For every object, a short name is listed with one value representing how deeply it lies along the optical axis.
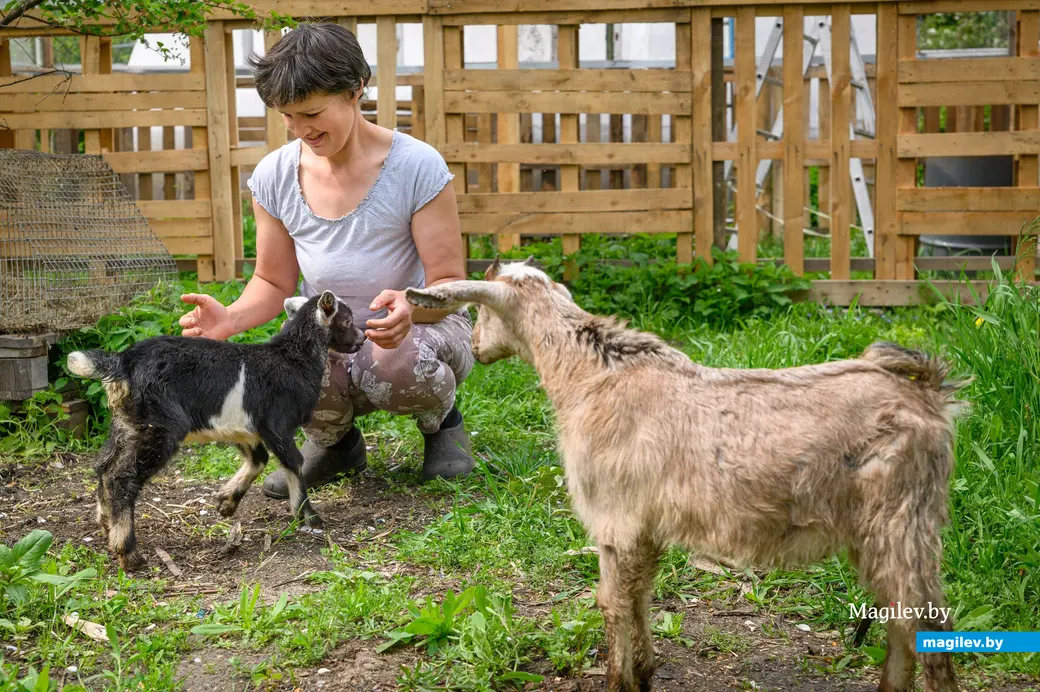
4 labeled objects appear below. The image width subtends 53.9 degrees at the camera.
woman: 4.54
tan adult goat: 2.59
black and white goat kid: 3.97
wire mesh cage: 5.73
